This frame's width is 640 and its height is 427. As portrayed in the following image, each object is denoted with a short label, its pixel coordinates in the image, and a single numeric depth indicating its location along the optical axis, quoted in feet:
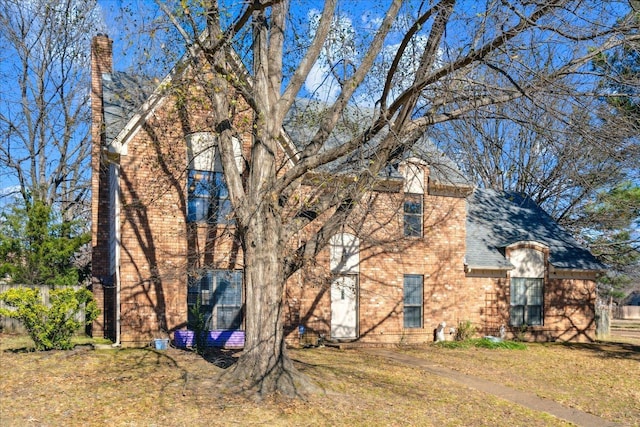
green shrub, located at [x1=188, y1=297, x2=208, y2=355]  44.34
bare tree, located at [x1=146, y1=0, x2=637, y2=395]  27.04
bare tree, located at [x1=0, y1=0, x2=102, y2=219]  81.76
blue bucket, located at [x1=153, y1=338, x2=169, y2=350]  44.34
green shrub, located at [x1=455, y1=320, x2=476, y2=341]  59.52
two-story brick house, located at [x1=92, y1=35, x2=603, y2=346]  46.24
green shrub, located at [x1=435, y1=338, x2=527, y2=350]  56.70
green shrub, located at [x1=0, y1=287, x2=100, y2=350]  39.29
